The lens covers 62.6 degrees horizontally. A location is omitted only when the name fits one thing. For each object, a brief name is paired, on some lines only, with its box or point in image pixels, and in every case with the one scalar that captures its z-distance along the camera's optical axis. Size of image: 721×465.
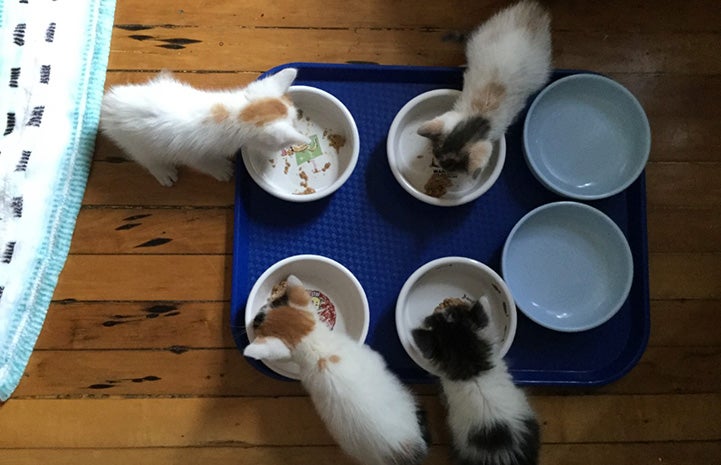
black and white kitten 0.53
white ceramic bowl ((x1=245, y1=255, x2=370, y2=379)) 0.60
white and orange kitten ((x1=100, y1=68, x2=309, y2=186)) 0.55
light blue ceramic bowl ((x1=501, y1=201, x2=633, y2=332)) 0.63
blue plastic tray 0.64
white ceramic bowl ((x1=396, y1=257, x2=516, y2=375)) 0.61
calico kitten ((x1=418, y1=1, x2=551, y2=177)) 0.57
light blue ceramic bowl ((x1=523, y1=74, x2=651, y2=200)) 0.65
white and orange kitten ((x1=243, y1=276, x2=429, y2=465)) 0.52
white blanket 0.62
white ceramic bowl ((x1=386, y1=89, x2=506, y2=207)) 0.63
